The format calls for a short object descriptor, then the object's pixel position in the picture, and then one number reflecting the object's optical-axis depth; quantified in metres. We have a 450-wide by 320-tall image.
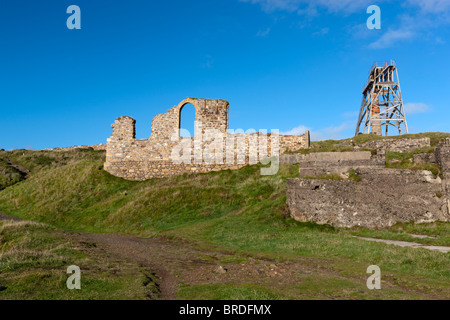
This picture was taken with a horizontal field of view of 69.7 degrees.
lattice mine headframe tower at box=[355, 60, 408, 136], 39.18
